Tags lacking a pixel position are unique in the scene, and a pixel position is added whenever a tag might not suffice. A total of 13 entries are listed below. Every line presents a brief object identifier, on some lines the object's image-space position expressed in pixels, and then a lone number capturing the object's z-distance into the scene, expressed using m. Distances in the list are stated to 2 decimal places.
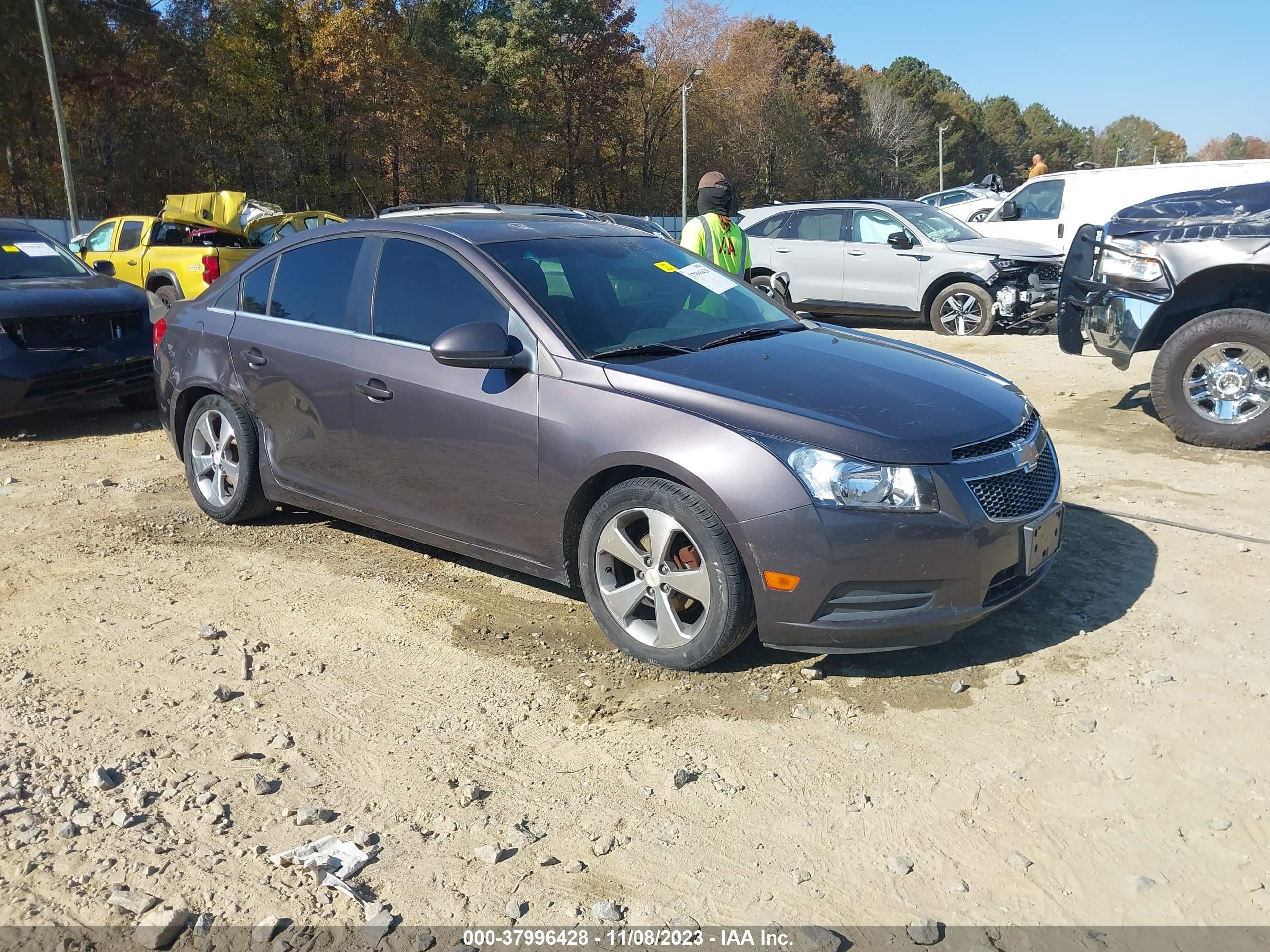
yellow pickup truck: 13.50
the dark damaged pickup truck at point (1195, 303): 6.71
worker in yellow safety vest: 6.88
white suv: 12.40
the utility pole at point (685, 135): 38.84
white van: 13.87
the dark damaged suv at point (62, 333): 7.72
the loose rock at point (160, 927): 2.50
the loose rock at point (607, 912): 2.56
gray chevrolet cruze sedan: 3.50
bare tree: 77.25
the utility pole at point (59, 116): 21.77
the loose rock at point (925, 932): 2.47
